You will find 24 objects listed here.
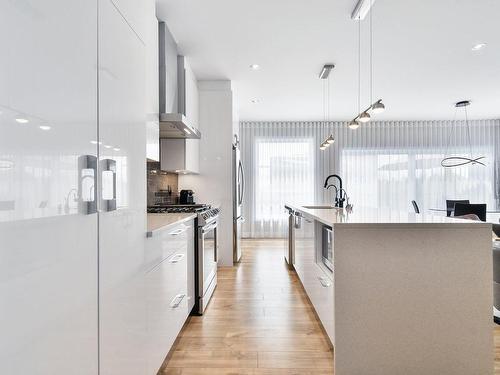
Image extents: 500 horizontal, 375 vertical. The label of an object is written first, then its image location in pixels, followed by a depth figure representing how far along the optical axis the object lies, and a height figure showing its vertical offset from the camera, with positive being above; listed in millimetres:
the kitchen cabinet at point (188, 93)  3486 +1203
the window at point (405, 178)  7309 +249
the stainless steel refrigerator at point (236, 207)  4566 -269
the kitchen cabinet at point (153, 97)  2326 +739
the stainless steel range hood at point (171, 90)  2828 +998
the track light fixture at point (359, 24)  2598 +1544
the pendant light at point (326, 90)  4055 +1616
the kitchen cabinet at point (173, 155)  3609 +401
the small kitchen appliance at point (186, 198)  4105 -117
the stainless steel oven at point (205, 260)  2691 -660
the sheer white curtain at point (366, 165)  7250 +561
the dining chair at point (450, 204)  6014 -300
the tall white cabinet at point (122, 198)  1122 -36
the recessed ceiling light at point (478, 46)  3494 +1626
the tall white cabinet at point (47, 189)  677 +1
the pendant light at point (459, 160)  7160 +889
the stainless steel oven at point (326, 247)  2194 -437
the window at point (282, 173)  7266 +376
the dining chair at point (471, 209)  4887 -326
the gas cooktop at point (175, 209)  2818 -187
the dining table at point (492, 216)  5613 -516
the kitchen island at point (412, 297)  1745 -621
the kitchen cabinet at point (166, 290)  1589 -613
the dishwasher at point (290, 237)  4156 -679
